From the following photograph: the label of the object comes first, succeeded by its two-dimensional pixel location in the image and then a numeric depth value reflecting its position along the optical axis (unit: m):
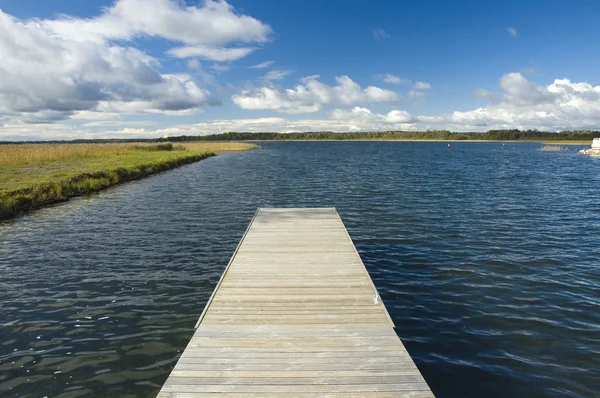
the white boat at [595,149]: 84.88
